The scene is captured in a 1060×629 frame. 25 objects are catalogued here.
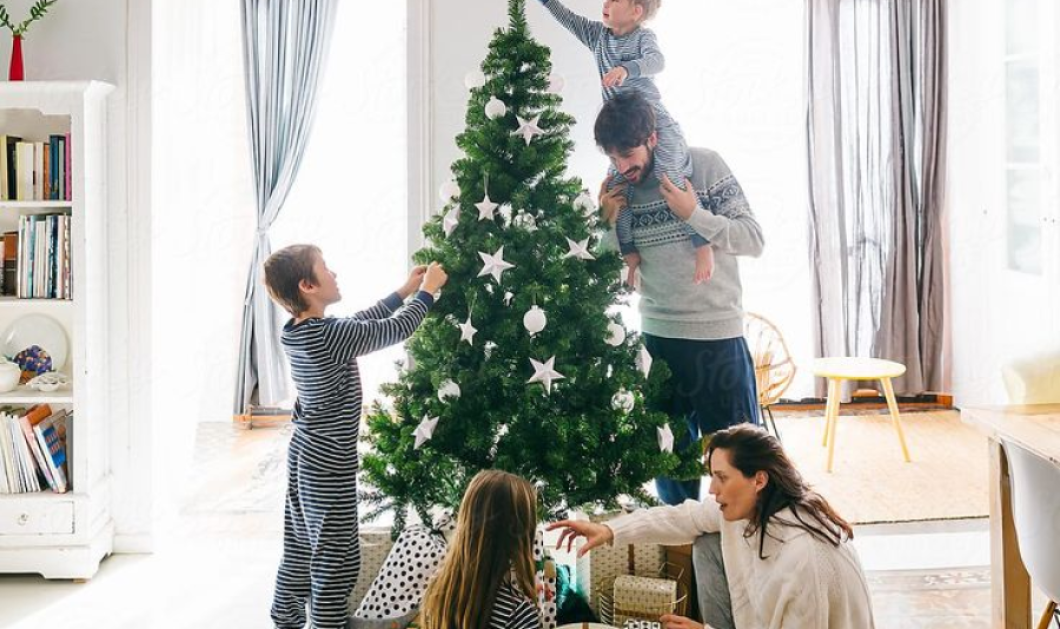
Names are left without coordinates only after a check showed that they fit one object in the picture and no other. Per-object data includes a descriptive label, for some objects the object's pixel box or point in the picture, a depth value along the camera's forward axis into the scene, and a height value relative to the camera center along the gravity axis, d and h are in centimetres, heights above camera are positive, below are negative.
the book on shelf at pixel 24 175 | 365 +50
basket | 272 -72
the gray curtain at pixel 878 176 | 538 +72
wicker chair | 493 -18
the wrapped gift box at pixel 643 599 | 271 -68
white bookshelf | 356 -17
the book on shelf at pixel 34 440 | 363 -38
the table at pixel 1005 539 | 278 -57
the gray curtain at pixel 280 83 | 483 +106
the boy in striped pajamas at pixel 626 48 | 342 +86
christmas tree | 263 -3
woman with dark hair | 213 -46
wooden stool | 474 -23
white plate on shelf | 381 -3
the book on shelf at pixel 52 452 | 365 -42
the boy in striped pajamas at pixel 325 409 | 283 -22
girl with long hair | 211 -47
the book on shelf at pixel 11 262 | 370 +21
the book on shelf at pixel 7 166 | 366 +53
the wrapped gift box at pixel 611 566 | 285 -63
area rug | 429 -63
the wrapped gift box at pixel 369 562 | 296 -64
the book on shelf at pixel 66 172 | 364 +51
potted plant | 361 +96
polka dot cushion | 276 -64
